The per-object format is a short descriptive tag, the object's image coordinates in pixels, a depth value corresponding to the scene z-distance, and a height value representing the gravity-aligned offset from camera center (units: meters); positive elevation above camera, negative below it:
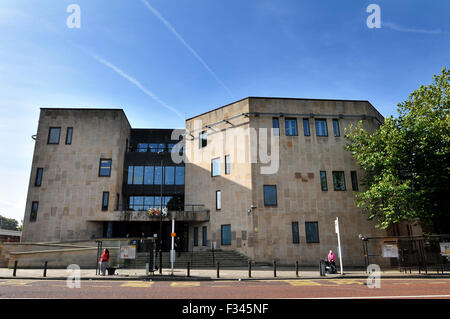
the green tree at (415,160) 21.66 +5.54
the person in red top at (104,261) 17.64 -1.48
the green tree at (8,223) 104.54 +4.93
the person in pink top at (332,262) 18.98 -1.77
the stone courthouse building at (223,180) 26.98 +5.56
